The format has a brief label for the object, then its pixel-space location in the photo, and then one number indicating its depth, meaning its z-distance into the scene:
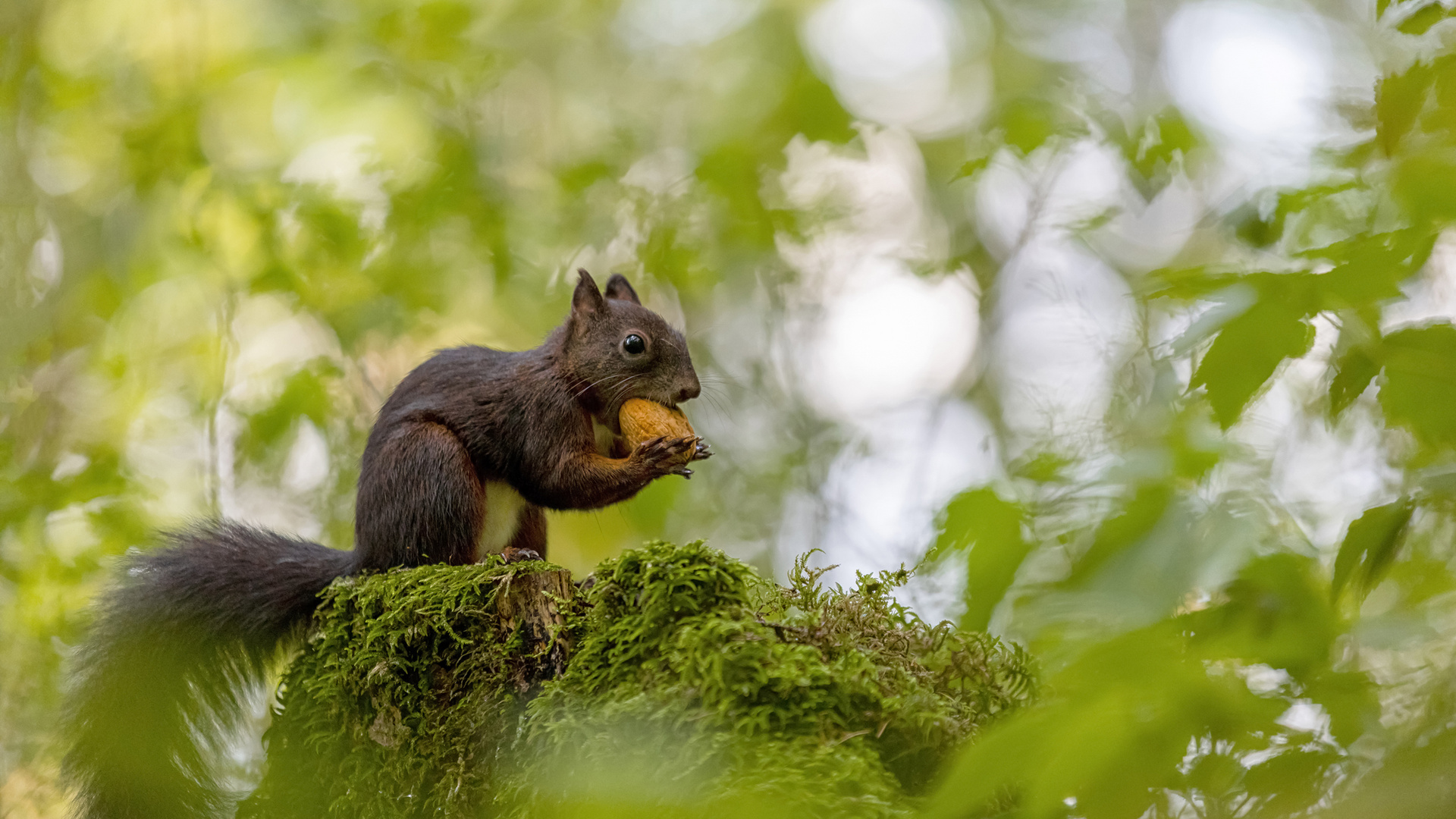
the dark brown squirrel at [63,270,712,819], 6.75
